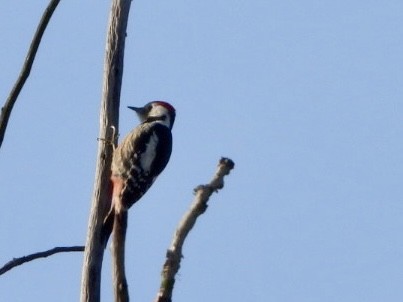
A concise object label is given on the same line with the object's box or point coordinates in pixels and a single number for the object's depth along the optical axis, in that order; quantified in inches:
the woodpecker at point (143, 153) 534.9
